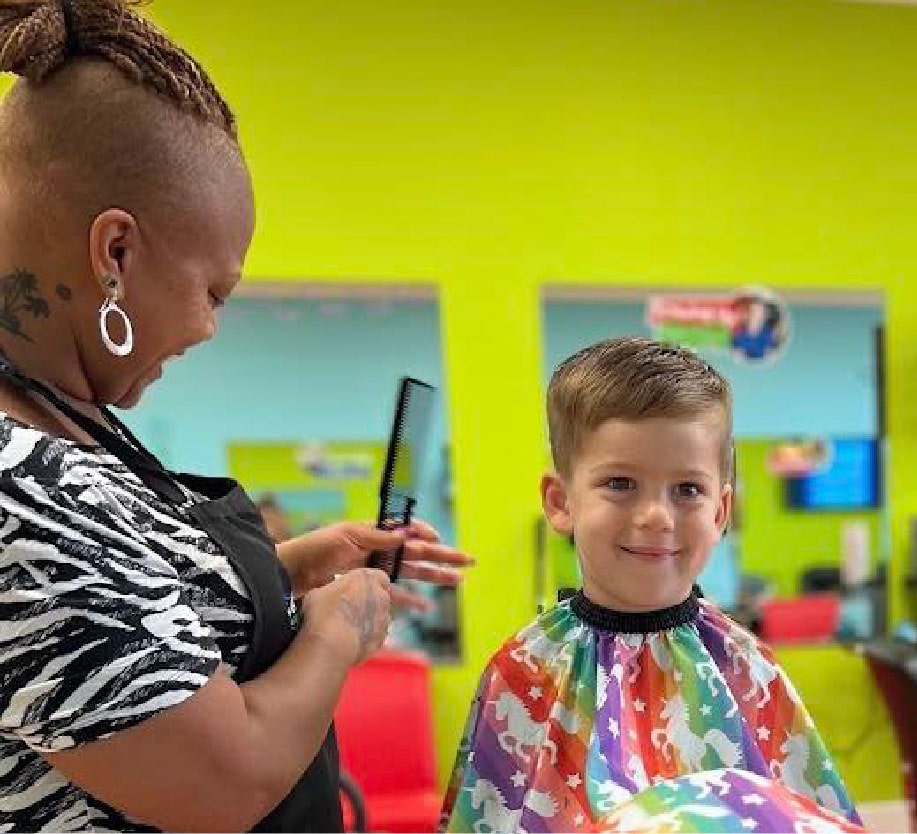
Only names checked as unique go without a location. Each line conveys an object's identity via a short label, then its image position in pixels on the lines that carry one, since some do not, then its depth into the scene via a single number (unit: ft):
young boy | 3.66
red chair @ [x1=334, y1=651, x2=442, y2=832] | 9.35
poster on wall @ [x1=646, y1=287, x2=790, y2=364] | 12.21
